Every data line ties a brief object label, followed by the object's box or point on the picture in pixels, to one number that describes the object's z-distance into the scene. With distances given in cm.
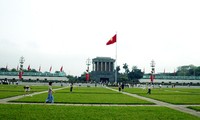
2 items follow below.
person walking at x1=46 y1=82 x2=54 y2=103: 2186
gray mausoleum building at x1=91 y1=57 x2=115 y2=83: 13488
